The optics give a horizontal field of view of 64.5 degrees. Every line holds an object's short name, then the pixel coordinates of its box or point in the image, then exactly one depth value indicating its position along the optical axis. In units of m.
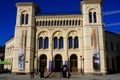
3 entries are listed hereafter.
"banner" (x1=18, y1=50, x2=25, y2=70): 21.07
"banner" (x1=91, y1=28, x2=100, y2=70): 20.34
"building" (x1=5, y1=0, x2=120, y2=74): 20.94
